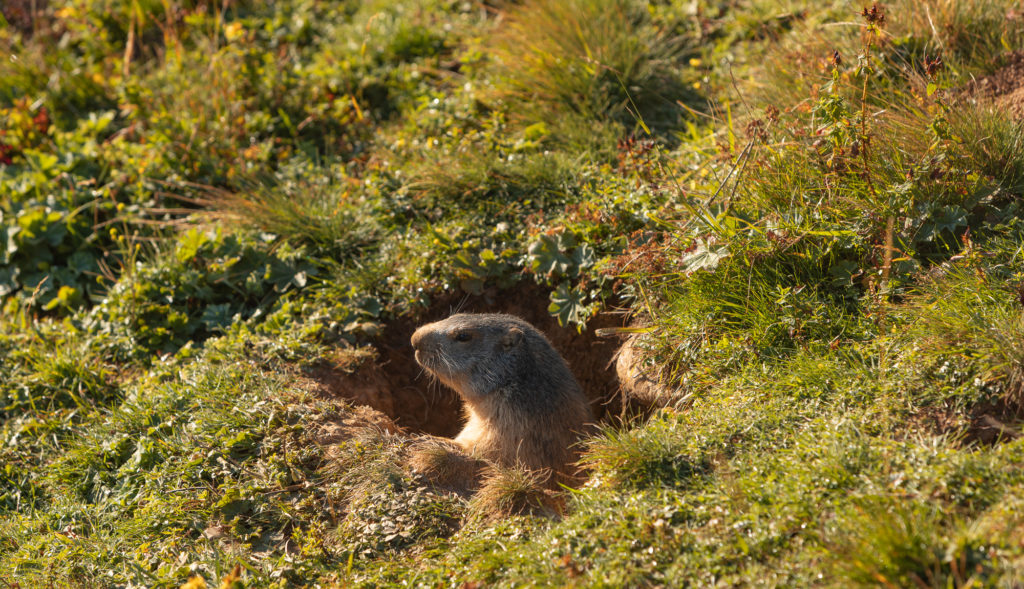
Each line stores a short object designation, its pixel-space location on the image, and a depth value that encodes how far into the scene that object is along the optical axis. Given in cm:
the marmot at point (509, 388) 974
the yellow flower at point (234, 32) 1631
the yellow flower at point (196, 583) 719
